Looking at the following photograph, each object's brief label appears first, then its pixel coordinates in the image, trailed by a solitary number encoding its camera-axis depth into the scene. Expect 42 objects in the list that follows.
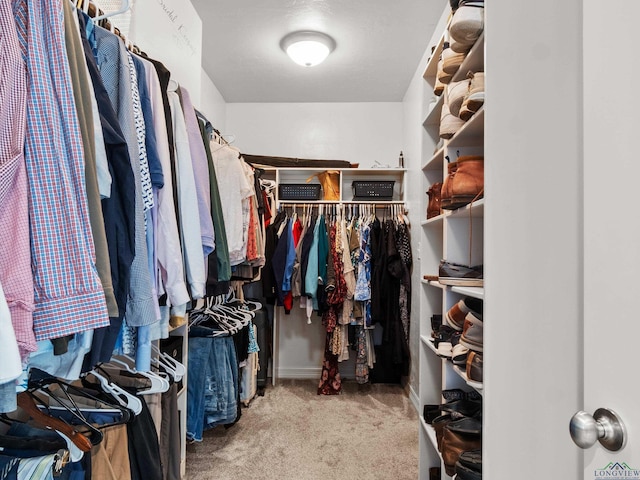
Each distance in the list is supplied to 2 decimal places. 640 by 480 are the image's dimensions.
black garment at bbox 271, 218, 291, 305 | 3.24
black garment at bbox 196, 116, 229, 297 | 1.44
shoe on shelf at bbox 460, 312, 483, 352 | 1.30
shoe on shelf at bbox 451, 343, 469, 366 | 1.40
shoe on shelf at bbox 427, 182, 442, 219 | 1.87
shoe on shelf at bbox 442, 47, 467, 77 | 1.52
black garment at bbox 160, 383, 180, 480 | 1.48
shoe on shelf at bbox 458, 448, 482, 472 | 1.22
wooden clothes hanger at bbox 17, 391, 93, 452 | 0.95
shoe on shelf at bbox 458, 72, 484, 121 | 1.28
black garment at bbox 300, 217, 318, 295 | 3.25
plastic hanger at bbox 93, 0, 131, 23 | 1.01
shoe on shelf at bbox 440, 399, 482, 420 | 1.50
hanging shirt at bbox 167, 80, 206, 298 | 1.20
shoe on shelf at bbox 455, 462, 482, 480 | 1.19
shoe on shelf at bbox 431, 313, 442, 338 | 1.90
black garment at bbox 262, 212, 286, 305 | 3.31
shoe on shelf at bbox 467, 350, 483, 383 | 1.24
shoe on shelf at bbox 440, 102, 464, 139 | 1.57
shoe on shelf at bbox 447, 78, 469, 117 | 1.42
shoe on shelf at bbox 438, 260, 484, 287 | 1.45
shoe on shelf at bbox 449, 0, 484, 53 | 1.30
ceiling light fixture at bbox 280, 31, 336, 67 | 2.71
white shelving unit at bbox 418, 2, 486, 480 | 1.48
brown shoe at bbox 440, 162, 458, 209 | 1.50
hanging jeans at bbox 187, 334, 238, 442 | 2.08
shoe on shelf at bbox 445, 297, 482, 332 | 1.49
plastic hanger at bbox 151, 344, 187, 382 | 1.58
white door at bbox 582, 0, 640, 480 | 0.50
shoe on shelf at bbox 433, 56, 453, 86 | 1.65
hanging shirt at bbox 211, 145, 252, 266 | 1.84
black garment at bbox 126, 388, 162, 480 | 1.18
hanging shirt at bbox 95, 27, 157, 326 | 0.94
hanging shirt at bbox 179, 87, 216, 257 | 1.32
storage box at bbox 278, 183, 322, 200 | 3.49
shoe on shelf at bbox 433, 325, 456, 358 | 1.57
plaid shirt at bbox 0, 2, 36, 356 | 0.60
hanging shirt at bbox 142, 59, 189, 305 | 1.08
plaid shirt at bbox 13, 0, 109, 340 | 0.65
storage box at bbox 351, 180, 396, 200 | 3.49
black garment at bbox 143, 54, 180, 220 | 1.19
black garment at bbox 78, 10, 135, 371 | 0.84
